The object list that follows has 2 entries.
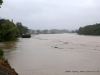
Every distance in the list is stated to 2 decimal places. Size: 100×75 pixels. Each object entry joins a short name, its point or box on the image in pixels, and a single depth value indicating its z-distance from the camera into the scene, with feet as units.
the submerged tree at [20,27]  360.34
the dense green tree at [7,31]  187.69
